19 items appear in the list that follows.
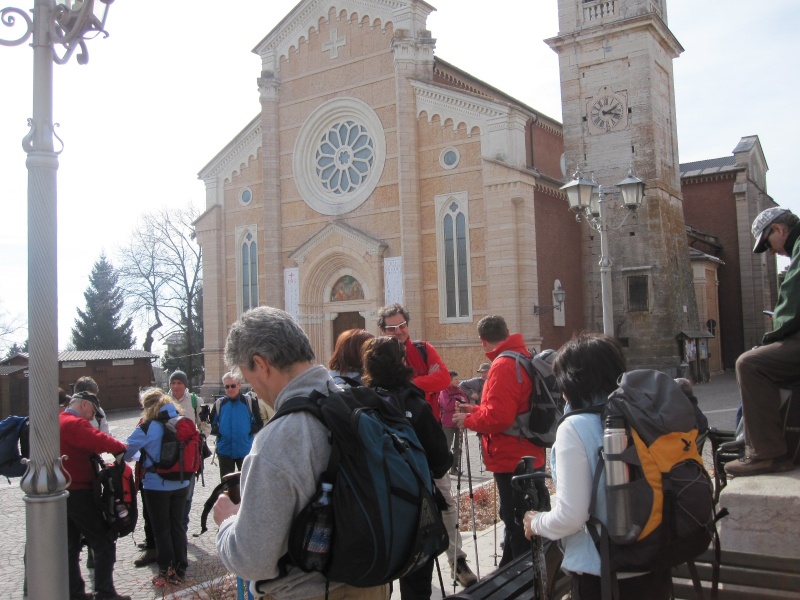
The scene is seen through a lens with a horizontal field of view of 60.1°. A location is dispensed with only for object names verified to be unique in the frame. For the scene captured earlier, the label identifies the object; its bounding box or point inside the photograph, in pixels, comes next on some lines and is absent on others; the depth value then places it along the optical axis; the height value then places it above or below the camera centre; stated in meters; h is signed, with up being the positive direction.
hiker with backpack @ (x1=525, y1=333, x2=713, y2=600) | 2.67 -0.68
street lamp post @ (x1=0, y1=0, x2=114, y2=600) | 3.85 +0.21
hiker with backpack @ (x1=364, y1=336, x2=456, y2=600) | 4.22 -0.47
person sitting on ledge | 4.12 -0.41
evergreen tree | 45.94 +1.04
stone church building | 21.91 +4.69
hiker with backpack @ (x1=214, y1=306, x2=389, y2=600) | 2.43 -0.53
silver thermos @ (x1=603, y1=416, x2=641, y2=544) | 2.65 -0.64
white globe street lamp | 11.87 +2.10
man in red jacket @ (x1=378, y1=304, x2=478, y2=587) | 5.65 -0.39
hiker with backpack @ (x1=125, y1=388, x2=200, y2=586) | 6.93 -1.58
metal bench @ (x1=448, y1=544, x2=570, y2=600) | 3.53 -1.47
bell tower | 24.14 +6.23
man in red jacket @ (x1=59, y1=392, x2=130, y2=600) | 6.18 -1.57
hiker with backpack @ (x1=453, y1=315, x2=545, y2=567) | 4.90 -0.68
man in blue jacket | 8.70 -1.20
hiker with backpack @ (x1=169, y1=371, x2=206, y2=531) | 9.47 -0.91
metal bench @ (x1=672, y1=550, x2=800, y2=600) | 3.62 -1.42
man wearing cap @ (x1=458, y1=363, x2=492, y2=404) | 9.37 -0.91
